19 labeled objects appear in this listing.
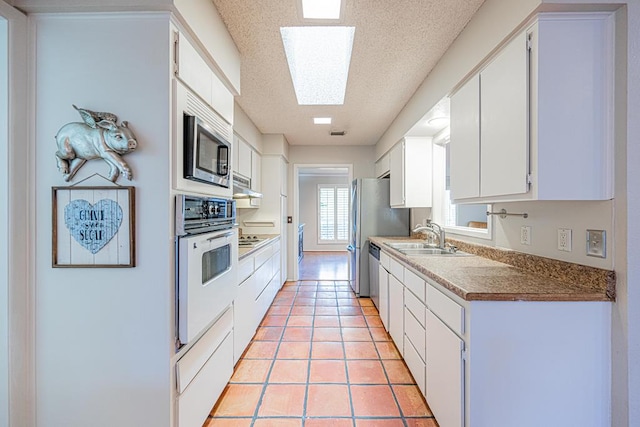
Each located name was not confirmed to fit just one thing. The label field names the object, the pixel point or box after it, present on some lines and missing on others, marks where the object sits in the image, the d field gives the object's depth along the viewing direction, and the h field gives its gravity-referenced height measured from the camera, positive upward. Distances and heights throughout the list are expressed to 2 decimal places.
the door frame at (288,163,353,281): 5.16 +0.08
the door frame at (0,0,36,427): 1.28 -0.10
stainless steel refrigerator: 4.11 -0.02
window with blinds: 9.25 -0.04
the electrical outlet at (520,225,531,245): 1.71 -0.13
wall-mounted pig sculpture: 1.28 +0.30
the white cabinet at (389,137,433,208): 3.33 +0.46
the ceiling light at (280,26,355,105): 2.09 +1.26
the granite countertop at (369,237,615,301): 1.26 -0.33
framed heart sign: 1.32 -0.06
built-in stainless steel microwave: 1.45 +0.33
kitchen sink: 3.01 -0.34
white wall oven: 1.39 -0.27
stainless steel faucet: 2.78 -0.18
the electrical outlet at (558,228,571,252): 1.43 -0.13
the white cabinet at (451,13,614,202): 1.26 +0.46
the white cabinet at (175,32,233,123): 1.42 +0.75
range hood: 3.15 +0.29
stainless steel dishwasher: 3.58 -0.77
